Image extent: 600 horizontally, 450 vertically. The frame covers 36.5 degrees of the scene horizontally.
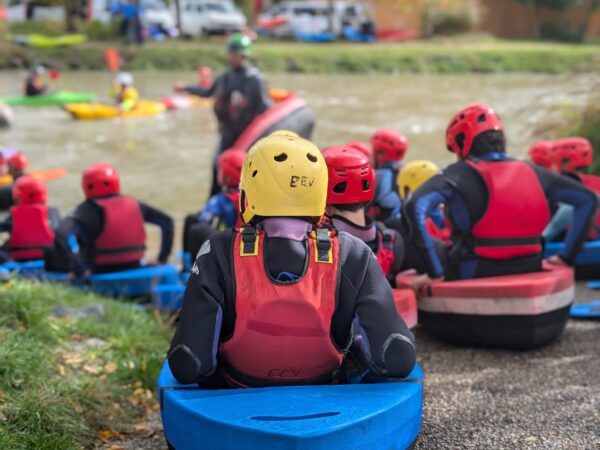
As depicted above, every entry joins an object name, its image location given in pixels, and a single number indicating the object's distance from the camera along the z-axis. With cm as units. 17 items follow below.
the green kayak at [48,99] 2109
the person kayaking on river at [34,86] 2133
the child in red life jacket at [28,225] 770
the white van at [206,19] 3762
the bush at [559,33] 4200
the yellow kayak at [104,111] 2034
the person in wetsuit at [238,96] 891
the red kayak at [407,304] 465
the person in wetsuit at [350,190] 403
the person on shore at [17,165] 946
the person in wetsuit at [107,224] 698
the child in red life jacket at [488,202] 504
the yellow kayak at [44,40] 3250
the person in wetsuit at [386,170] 627
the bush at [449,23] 4000
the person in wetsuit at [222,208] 642
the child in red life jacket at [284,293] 312
